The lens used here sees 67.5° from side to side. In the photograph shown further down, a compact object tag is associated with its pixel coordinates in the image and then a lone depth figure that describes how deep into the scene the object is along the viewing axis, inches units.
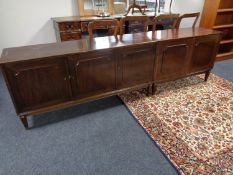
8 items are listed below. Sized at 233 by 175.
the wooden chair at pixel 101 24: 81.0
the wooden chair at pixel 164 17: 98.3
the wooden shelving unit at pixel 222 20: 132.0
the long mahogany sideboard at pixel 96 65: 64.9
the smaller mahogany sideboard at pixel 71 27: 116.9
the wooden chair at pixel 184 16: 99.4
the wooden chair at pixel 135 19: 87.5
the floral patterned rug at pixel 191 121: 60.3
